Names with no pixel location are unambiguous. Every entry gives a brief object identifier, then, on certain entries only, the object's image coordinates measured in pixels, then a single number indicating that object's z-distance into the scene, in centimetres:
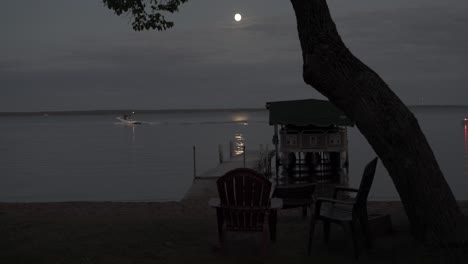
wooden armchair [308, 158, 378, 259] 634
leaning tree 663
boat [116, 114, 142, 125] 13750
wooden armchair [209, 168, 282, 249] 671
